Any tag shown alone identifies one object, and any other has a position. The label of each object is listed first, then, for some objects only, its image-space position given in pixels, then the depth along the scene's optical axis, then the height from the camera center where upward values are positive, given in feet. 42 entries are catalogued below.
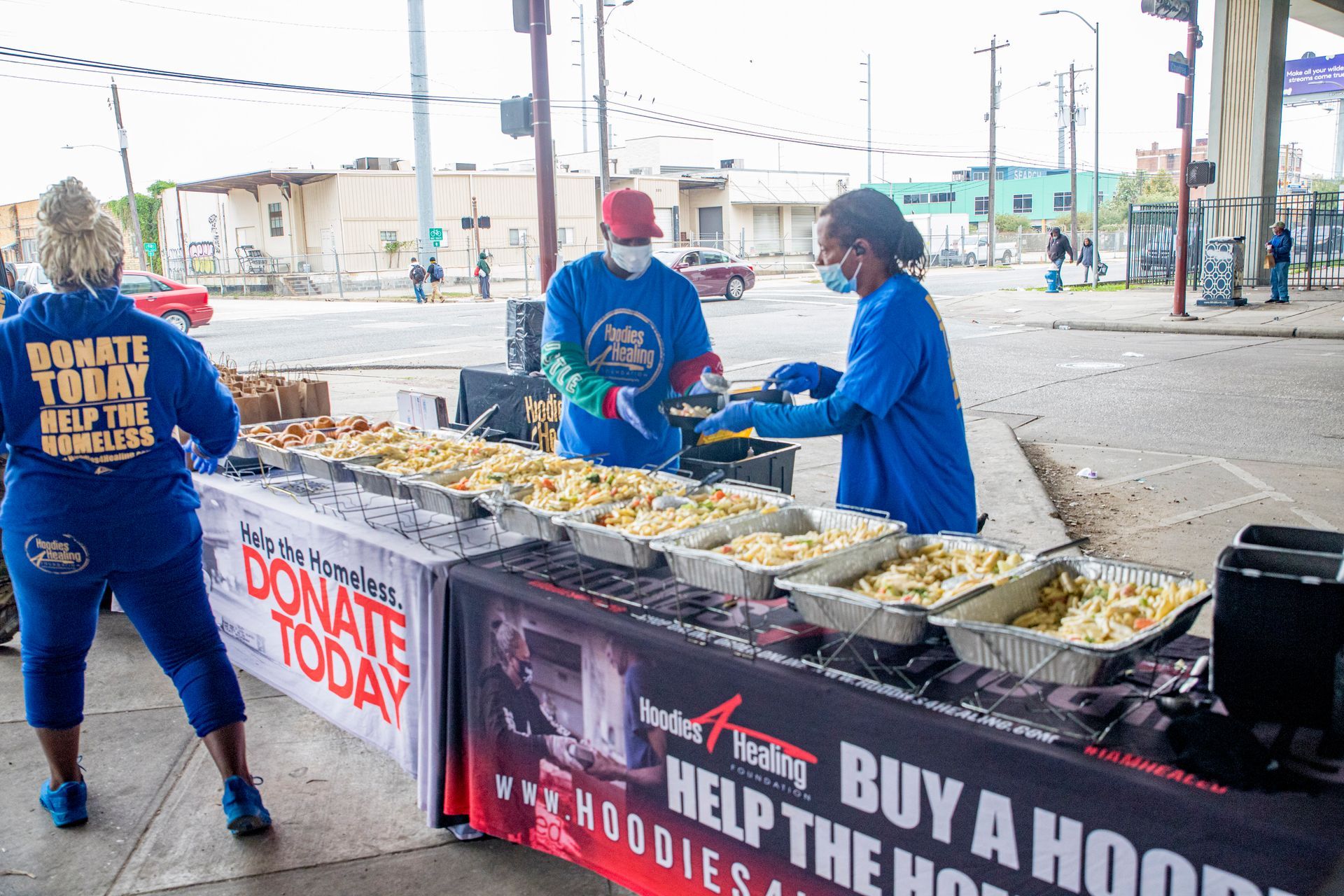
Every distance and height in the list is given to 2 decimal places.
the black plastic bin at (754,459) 16.21 -2.91
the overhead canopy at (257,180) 147.13 +18.00
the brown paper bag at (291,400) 19.07 -1.96
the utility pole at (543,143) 25.82 +3.81
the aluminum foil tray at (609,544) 8.49 -2.18
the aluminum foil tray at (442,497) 10.25 -2.10
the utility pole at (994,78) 162.50 +31.63
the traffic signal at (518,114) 28.27 +4.86
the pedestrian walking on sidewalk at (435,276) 108.06 +1.63
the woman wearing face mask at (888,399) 9.29 -1.10
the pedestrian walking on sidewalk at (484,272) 111.14 +2.06
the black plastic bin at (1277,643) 5.52 -2.07
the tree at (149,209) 222.48 +20.04
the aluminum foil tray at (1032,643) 5.95 -2.24
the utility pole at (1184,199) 59.52 +4.42
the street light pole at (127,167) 132.98 +17.66
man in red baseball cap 12.53 -0.69
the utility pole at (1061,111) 229.45 +37.37
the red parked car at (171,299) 69.41 +0.02
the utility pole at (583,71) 152.70 +35.79
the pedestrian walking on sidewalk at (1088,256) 98.94 +1.80
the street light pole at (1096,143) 94.94 +15.32
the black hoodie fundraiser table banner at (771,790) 5.72 -3.51
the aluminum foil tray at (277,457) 13.28 -2.12
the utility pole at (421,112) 96.63 +17.10
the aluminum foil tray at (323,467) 12.12 -2.08
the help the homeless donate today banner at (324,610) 11.03 -3.86
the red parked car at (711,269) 92.94 +1.34
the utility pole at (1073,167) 148.97 +15.56
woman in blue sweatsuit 10.00 -1.67
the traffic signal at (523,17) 25.53 +6.83
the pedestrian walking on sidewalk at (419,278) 106.11 +1.51
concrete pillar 77.10 +12.83
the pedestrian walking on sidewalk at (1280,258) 71.36 +0.71
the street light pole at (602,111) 102.01 +17.51
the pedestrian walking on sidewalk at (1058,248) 88.28 +2.26
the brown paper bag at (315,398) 19.34 -1.95
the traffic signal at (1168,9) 55.67 +14.44
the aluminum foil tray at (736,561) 7.53 -2.16
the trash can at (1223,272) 72.23 -0.13
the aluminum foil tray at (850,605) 6.72 -2.22
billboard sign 147.33 +27.96
